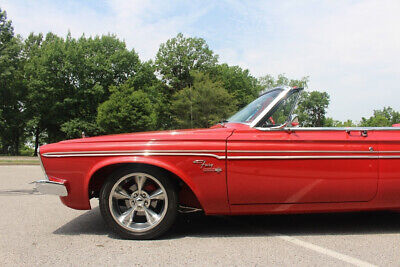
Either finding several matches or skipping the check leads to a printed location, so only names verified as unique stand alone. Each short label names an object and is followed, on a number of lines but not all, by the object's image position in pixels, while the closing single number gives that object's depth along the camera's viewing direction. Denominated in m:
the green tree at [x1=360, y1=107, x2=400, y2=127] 45.83
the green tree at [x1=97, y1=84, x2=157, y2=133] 33.19
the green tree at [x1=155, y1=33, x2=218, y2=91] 46.25
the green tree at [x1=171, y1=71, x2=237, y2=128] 37.47
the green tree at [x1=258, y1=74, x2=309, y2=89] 52.31
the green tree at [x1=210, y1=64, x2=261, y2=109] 47.41
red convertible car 3.16
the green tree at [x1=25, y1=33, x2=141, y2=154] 34.94
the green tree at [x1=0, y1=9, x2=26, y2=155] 33.84
